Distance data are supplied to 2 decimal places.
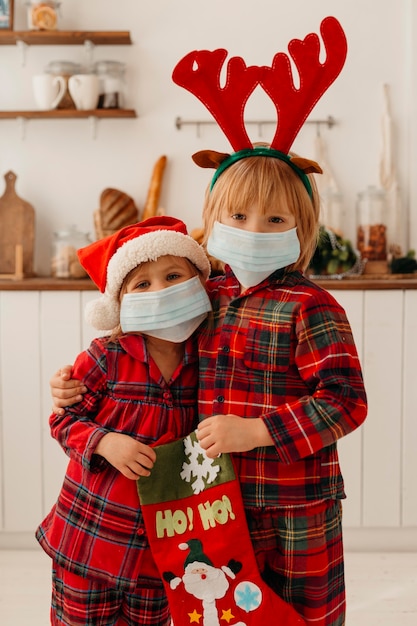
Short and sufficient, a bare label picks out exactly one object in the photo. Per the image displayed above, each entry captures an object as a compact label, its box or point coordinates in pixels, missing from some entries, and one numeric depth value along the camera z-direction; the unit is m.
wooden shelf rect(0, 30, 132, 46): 2.71
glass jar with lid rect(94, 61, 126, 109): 2.74
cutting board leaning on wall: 2.82
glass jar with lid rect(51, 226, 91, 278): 2.71
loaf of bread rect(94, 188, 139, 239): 2.75
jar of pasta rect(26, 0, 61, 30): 2.71
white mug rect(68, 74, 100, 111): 2.68
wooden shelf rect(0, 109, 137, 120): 2.70
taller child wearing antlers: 1.18
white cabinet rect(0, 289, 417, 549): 2.48
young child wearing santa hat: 1.27
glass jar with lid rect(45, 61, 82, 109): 2.73
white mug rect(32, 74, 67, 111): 2.70
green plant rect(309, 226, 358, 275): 2.60
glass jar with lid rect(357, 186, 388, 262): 2.74
